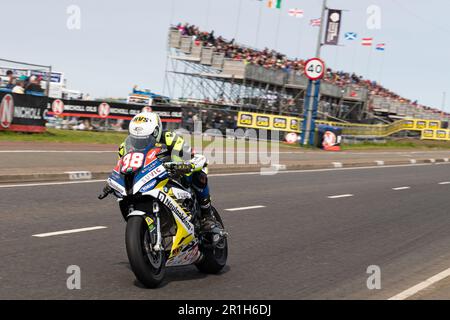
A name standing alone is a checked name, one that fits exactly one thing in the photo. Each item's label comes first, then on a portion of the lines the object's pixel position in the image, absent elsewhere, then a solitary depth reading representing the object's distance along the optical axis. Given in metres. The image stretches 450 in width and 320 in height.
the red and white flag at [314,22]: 40.38
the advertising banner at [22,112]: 22.50
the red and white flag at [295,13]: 50.33
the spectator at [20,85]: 22.85
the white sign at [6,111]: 22.26
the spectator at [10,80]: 22.62
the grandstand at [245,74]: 51.25
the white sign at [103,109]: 33.09
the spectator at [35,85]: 23.41
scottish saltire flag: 48.28
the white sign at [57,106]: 32.03
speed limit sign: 33.06
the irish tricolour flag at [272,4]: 44.49
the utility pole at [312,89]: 34.09
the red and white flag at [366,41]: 53.88
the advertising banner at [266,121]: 39.84
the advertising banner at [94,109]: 32.22
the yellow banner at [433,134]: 61.09
